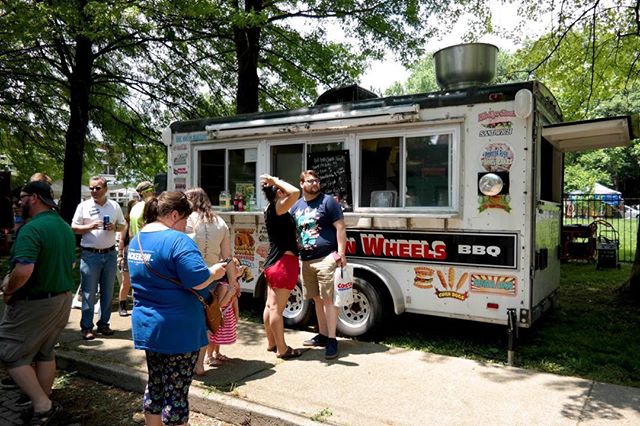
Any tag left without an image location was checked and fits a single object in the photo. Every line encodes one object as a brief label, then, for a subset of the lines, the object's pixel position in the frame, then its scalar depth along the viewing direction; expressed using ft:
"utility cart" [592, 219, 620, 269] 36.81
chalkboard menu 19.35
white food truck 16.24
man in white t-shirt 18.29
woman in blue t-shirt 9.23
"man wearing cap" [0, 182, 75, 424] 11.91
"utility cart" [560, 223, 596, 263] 39.91
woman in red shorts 15.71
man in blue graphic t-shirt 16.25
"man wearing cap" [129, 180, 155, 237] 19.03
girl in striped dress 15.29
